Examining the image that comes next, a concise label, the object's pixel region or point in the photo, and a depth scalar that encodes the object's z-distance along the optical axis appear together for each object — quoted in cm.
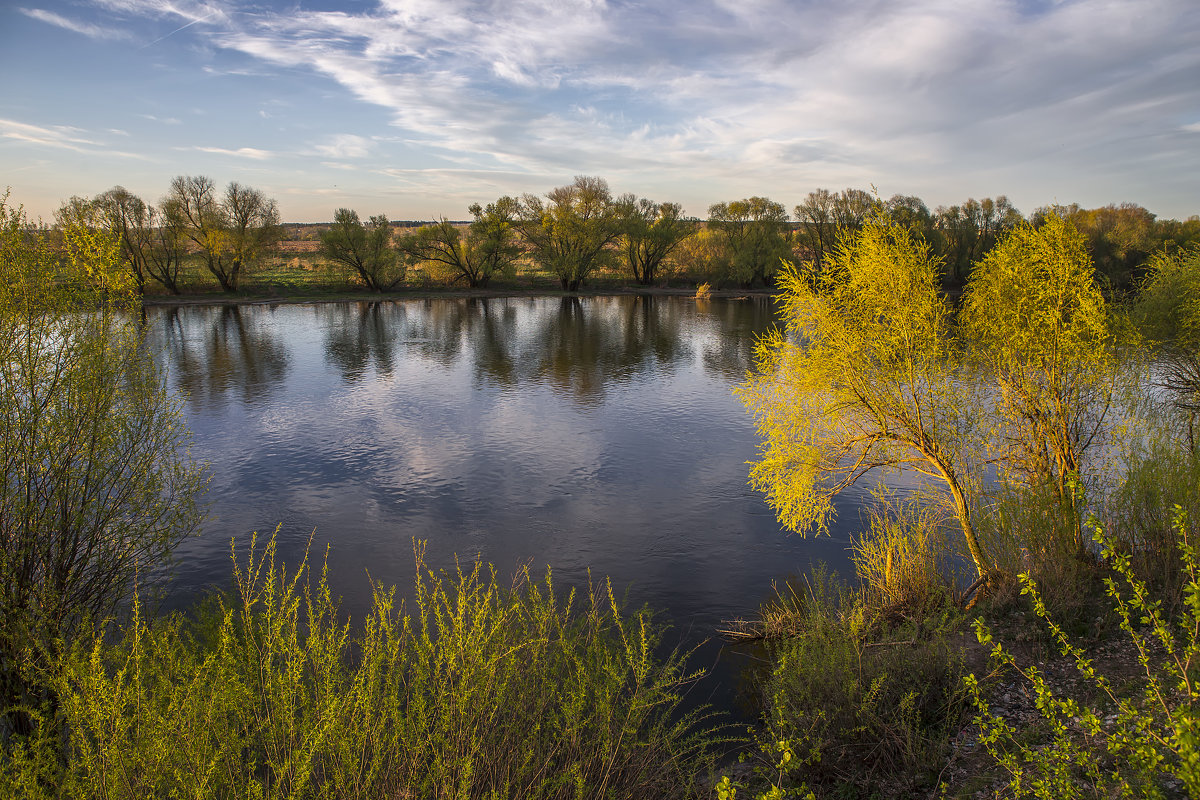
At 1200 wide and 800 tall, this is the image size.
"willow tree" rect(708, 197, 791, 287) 8588
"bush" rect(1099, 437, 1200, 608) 1155
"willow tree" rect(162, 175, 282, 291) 6800
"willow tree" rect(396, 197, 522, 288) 8019
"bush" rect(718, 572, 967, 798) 880
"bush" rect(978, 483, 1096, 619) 1182
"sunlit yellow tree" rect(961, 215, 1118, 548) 1374
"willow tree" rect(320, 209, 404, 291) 7438
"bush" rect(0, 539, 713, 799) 570
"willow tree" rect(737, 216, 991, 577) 1435
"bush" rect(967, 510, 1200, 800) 387
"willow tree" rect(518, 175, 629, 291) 8219
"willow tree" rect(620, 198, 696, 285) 8438
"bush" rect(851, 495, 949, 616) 1306
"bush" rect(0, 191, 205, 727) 905
